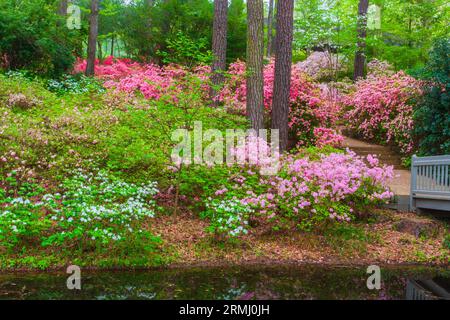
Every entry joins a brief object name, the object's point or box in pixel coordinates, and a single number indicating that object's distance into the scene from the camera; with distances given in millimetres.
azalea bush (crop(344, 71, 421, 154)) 11828
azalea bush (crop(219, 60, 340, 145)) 11969
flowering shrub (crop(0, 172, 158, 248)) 6359
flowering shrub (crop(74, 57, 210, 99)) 13106
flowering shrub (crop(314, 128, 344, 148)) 11798
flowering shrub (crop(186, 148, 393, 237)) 7359
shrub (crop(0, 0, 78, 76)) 12906
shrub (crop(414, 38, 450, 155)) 9992
